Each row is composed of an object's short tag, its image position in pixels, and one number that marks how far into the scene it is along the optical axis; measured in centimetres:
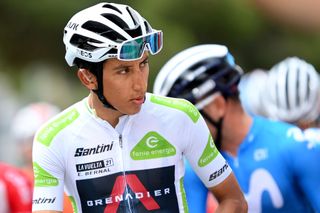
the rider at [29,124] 2260
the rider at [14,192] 1617
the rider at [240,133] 1276
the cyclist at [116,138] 1013
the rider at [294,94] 1754
